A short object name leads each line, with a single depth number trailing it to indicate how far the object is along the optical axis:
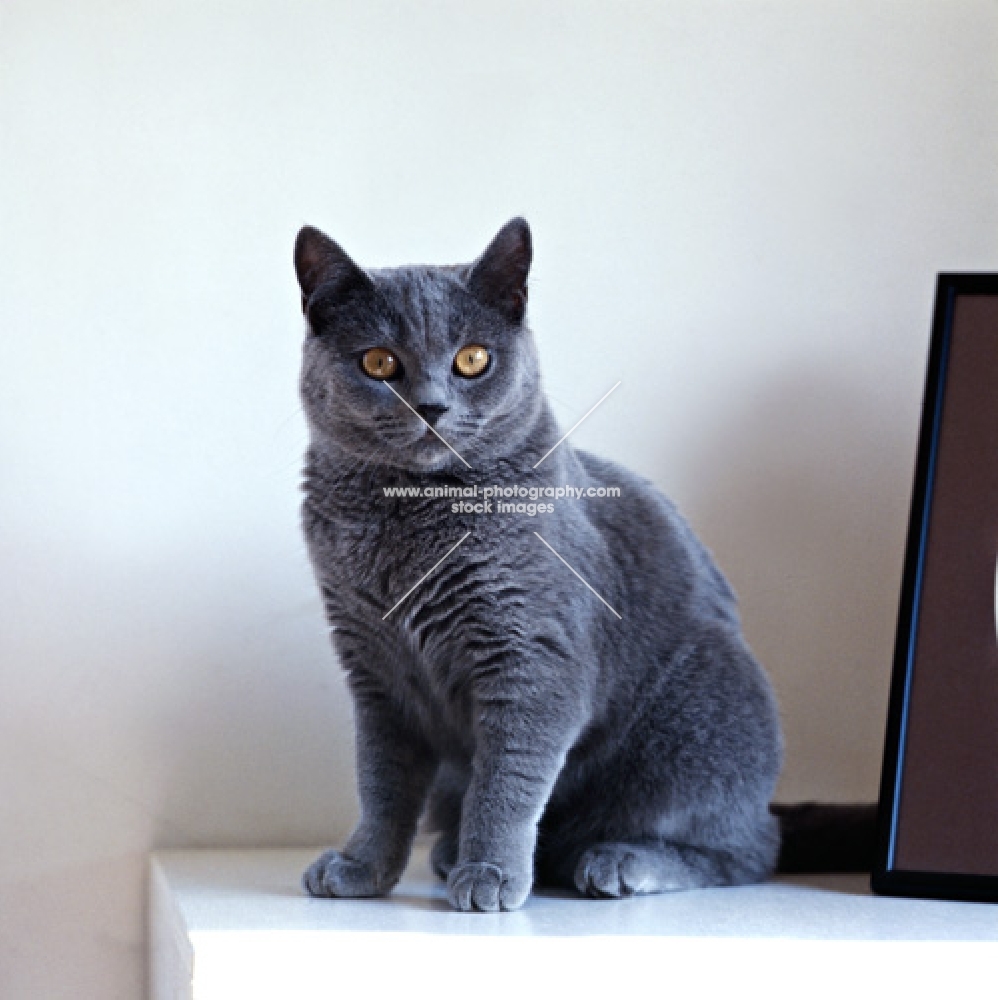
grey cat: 1.11
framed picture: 1.17
